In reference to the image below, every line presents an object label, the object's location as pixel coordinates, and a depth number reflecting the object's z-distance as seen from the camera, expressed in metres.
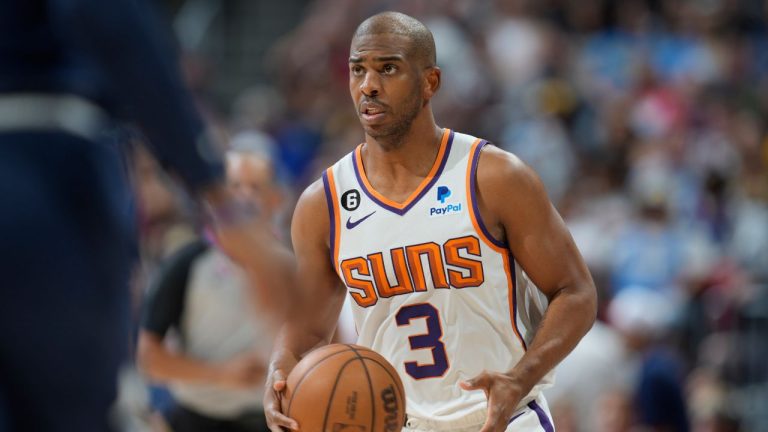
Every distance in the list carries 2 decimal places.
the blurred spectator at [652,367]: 18.39
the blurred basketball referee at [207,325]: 14.34
